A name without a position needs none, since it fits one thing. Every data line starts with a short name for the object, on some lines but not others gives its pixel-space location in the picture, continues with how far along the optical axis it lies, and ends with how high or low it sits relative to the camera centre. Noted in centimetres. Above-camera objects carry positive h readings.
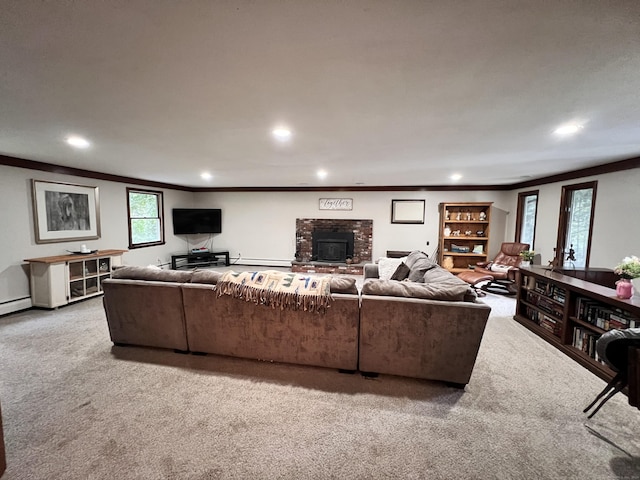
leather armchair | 505 -86
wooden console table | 400 -96
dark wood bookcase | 241 -91
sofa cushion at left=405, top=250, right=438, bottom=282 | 336 -56
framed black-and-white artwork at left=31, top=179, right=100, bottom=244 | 415 +12
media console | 699 -107
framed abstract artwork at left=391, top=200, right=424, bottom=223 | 684 +37
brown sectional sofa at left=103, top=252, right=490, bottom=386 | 223 -94
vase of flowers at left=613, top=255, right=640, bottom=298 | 232 -40
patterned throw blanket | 239 -63
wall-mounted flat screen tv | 713 +2
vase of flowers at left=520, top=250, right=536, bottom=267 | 425 -45
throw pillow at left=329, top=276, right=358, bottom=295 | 241 -57
